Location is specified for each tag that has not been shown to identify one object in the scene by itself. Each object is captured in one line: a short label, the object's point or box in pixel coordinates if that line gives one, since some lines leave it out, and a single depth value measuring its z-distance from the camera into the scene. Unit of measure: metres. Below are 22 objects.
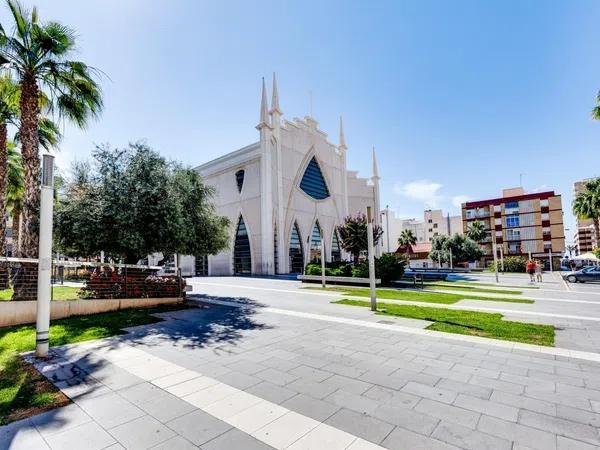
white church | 36.91
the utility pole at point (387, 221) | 79.14
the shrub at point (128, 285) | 11.01
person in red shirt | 23.68
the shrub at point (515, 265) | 41.22
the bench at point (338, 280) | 20.53
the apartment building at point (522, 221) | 60.03
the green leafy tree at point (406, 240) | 63.84
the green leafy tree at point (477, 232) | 60.72
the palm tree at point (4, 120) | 11.70
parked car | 26.41
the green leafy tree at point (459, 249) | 52.06
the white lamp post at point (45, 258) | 5.86
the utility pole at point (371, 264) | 10.59
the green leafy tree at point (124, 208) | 10.65
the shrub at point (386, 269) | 20.84
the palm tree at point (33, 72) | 10.44
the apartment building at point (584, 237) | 96.52
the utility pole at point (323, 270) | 19.48
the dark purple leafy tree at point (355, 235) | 25.56
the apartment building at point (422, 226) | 81.56
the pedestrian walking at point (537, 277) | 25.67
